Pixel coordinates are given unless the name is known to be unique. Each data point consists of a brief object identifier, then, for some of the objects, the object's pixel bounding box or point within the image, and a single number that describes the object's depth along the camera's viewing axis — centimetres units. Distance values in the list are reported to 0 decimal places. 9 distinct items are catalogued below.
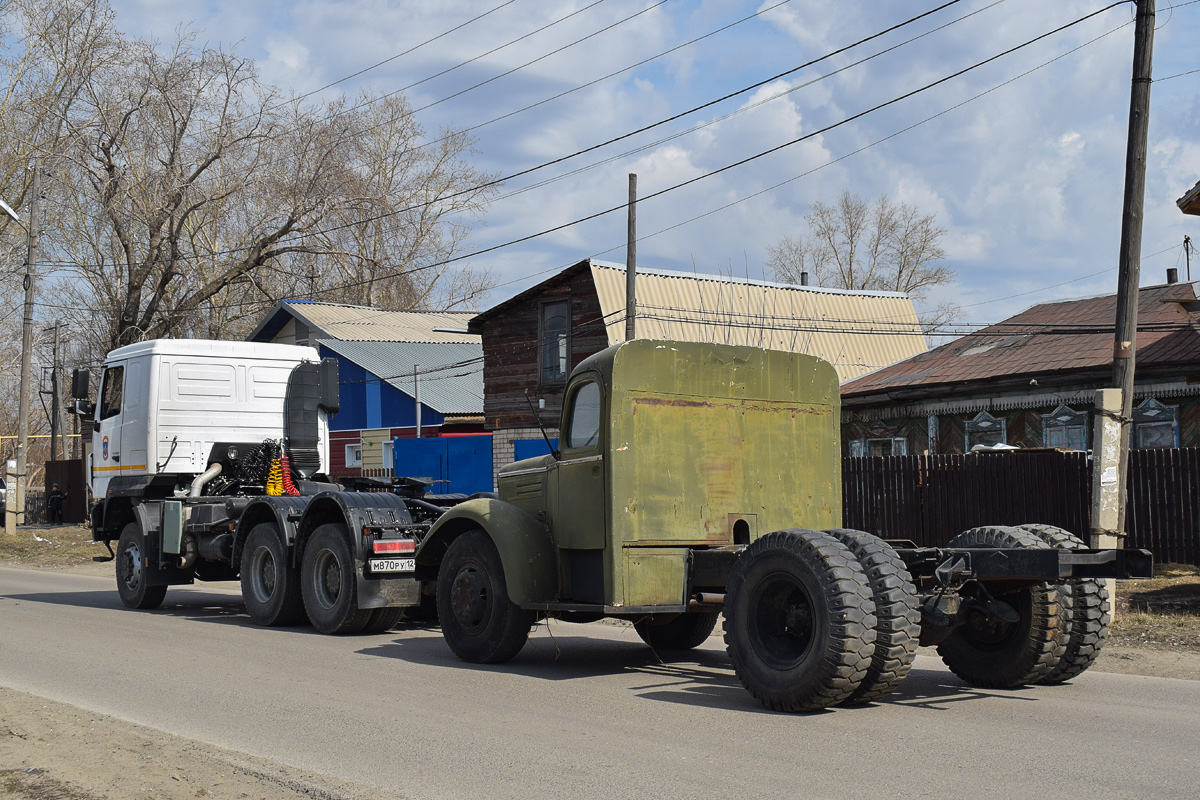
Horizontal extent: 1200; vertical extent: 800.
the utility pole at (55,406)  4769
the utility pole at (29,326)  3144
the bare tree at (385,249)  4988
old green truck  741
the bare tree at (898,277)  5694
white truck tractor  1358
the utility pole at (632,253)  2400
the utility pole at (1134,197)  1389
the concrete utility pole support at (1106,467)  1309
